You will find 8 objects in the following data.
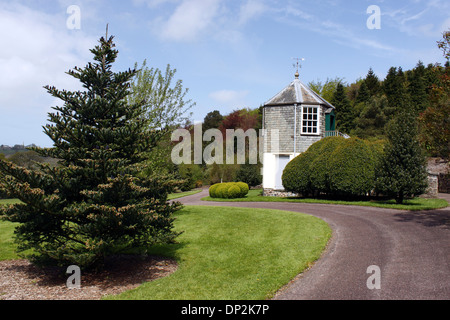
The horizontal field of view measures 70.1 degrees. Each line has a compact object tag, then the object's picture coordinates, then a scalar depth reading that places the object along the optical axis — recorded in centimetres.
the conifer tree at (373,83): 5750
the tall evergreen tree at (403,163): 1686
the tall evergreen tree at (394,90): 4589
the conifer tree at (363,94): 5425
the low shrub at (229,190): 2517
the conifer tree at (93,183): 707
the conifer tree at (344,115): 4850
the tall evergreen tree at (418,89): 4649
